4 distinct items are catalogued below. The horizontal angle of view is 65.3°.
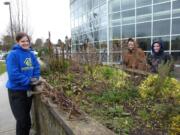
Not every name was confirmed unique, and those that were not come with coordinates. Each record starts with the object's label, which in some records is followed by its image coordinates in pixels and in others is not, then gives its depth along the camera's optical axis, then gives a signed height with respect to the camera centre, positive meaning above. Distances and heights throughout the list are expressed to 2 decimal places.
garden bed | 1.66 -0.68
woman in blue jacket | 2.16 -0.35
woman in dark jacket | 3.33 -0.05
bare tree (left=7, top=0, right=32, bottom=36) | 13.06 +3.34
